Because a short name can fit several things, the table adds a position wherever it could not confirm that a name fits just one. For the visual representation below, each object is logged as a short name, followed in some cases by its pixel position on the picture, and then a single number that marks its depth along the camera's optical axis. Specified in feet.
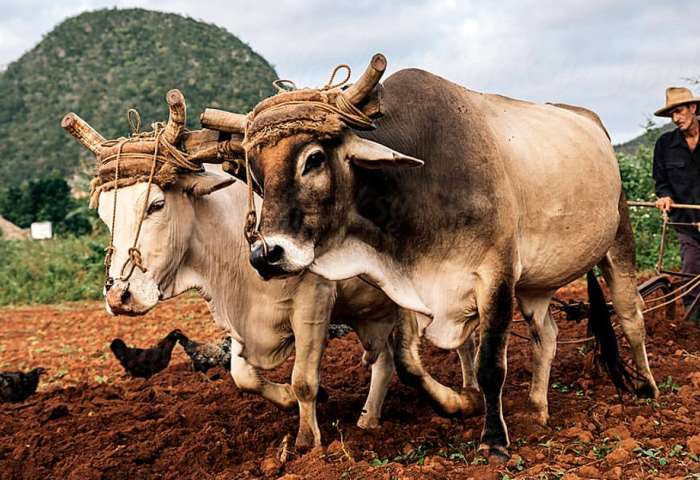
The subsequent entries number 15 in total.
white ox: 15.97
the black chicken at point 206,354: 25.64
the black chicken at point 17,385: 23.59
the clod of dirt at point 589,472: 12.85
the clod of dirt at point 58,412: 20.75
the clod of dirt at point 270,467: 14.98
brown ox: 13.55
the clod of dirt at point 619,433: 15.30
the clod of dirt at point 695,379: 19.08
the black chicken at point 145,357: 26.66
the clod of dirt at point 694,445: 13.87
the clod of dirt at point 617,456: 13.39
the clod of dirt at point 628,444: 14.28
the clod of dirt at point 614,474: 12.64
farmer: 25.71
